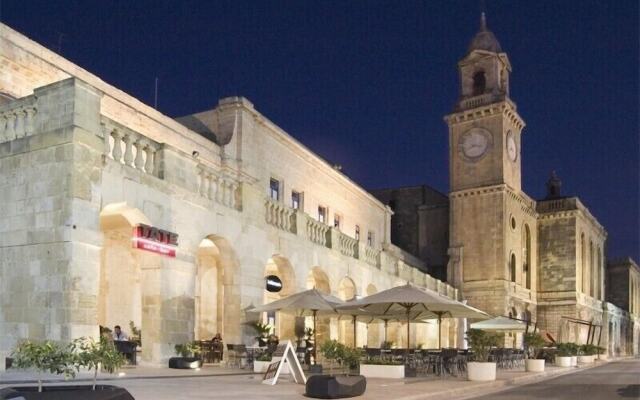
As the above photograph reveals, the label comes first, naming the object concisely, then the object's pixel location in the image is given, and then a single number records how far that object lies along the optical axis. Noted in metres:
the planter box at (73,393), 7.48
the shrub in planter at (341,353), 19.59
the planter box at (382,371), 18.62
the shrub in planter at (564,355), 31.64
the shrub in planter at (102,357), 9.76
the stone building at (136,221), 15.08
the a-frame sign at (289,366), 15.42
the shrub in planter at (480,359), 19.56
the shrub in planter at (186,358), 17.33
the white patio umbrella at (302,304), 20.14
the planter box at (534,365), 25.84
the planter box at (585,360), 37.75
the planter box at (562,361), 31.56
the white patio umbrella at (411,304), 19.28
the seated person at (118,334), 19.79
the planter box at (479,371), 19.55
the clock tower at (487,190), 49.16
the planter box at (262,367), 18.61
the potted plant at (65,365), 7.55
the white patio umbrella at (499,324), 32.12
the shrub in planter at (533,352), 25.98
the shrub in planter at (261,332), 21.14
